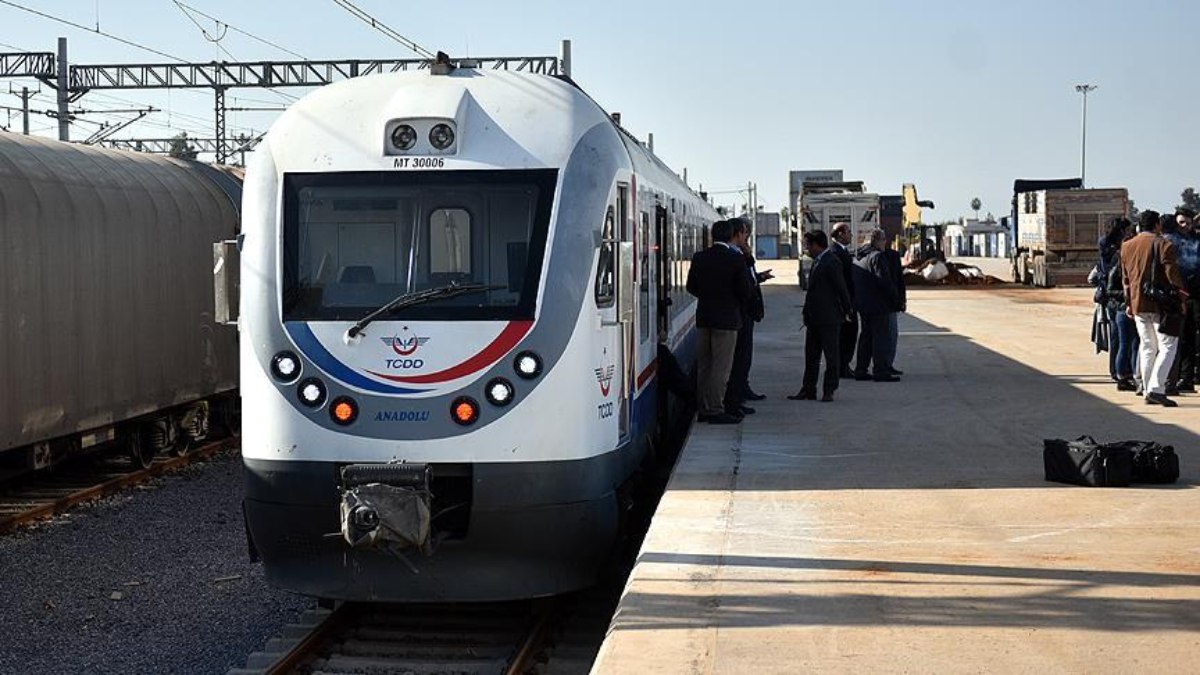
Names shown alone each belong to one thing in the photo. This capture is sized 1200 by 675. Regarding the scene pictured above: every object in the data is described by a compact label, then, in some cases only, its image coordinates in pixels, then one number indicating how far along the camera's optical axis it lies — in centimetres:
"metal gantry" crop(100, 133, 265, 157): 3985
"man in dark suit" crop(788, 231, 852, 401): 1453
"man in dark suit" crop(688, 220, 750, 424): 1252
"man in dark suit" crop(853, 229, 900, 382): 1673
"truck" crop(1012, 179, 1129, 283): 4712
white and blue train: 829
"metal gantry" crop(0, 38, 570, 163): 3753
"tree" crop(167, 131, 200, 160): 4872
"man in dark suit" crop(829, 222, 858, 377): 1553
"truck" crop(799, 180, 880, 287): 4900
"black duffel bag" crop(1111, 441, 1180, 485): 1012
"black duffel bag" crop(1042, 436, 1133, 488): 1005
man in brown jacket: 1357
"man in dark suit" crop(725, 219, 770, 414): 1338
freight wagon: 1241
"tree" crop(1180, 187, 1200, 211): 14800
